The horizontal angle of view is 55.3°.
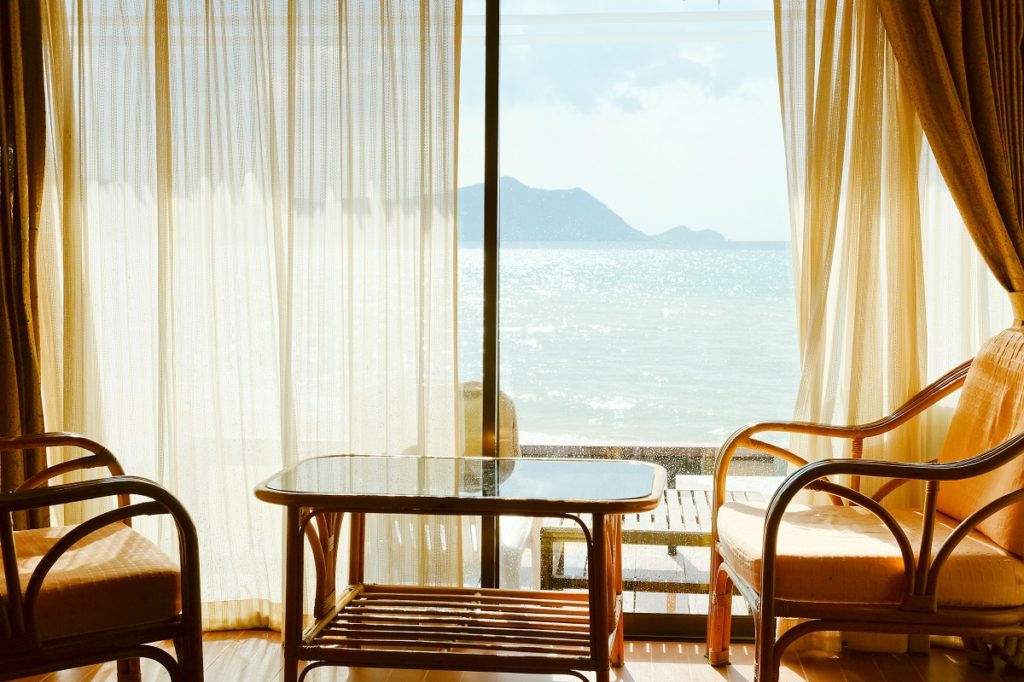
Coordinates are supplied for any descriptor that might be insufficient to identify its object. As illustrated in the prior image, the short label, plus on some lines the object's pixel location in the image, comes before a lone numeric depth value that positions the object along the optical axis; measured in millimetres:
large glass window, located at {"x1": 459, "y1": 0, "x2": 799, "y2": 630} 2885
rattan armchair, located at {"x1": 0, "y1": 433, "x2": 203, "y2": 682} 1855
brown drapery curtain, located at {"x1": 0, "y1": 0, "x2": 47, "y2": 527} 2799
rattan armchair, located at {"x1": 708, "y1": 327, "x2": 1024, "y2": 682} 1978
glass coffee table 2154
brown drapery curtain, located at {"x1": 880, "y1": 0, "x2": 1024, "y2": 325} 2596
